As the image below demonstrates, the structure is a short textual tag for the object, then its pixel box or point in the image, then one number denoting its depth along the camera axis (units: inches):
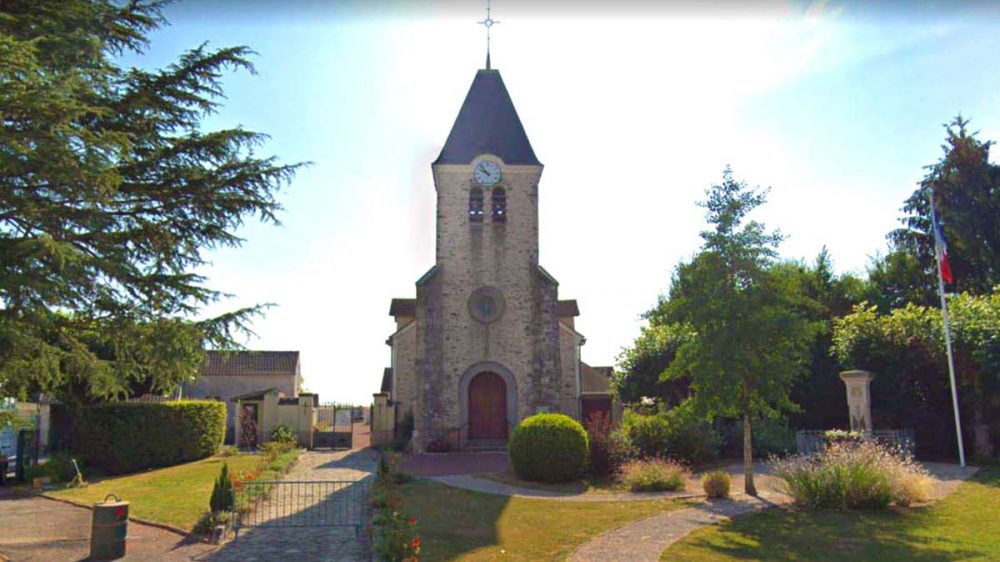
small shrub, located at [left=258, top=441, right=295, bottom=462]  808.0
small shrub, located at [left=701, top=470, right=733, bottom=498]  542.0
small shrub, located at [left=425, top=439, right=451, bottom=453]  917.8
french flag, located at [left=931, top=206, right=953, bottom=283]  731.4
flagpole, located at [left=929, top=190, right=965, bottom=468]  674.2
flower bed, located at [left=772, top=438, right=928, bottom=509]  471.2
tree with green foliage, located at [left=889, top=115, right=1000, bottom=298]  1101.7
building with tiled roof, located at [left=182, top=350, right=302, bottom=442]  1611.7
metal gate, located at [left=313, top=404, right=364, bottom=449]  1175.0
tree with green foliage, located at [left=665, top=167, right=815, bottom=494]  553.0
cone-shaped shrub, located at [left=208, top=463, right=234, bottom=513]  432.1
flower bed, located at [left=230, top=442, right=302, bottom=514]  478.3
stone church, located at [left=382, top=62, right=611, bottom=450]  940.0
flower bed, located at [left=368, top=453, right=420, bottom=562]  324.2
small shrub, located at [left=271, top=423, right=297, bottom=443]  1029.7
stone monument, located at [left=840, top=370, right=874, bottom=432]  728.5
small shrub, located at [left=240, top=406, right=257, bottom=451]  1100.5
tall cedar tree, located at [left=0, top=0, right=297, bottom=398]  302.7
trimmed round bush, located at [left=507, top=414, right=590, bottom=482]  650.2
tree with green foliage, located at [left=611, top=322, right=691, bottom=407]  1009.5
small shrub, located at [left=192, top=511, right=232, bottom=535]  422.0
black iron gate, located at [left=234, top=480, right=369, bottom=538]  469.7
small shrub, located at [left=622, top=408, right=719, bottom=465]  711.1
